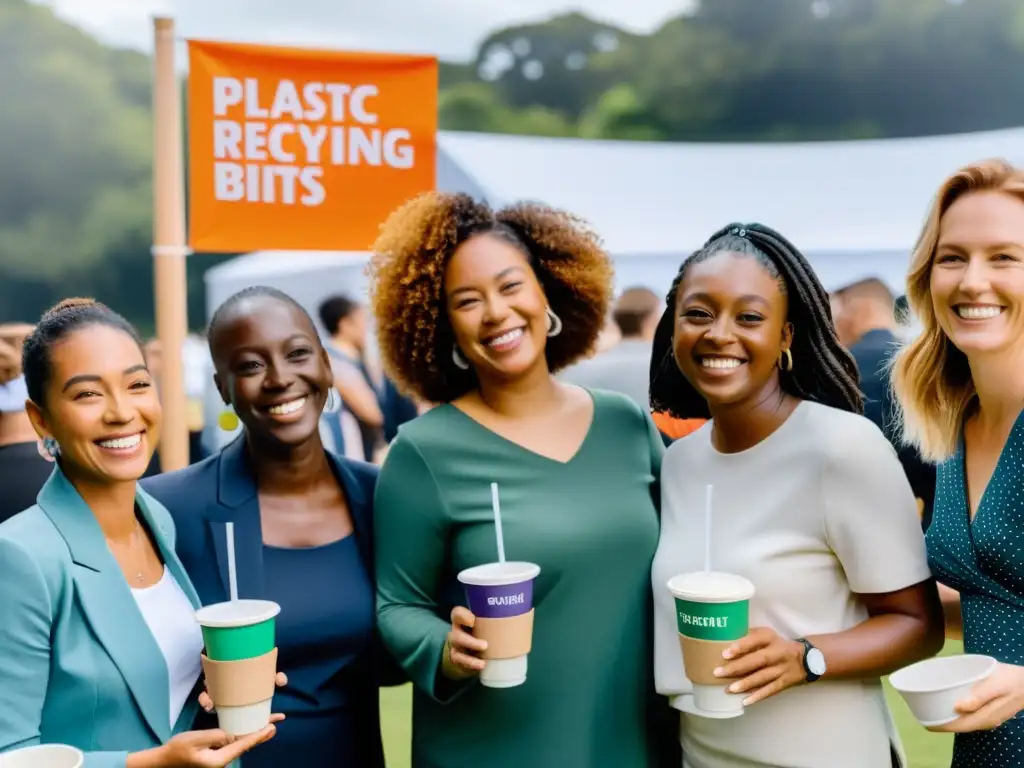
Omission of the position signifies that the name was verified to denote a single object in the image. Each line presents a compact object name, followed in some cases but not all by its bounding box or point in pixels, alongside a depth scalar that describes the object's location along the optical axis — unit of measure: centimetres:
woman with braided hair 217
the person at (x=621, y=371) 560
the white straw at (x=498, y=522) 228
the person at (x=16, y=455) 464
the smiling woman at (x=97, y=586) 194
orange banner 434
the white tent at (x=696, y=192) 1001
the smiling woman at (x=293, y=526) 250
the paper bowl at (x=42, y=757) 177
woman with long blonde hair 204
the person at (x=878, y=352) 435
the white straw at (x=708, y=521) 216
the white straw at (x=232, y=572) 225
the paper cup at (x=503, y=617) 215
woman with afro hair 242
